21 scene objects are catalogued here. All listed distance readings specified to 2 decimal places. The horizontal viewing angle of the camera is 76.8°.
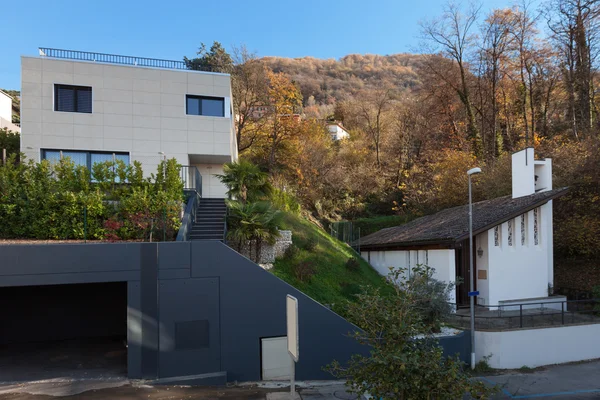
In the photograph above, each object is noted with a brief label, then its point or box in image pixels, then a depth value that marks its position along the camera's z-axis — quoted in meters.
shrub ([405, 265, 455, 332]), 12.61
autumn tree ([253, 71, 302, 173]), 30.52
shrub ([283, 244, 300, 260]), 15.49
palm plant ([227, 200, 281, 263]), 14.15
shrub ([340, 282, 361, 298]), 15.15
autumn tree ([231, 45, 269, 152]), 31.81
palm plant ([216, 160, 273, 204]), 16.17
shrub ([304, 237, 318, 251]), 16.92
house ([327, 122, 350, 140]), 45.69
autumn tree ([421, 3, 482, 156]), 31.44
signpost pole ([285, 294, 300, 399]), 5.88
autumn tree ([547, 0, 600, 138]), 25.16
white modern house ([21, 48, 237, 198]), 17.92
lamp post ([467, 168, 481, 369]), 13.37
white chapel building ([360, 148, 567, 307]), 16.64
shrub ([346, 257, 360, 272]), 17.31
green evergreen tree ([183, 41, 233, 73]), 34.84
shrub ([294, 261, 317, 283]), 14.77
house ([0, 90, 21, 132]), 26.79
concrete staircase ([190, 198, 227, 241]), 14.09
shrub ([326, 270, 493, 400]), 6.56
